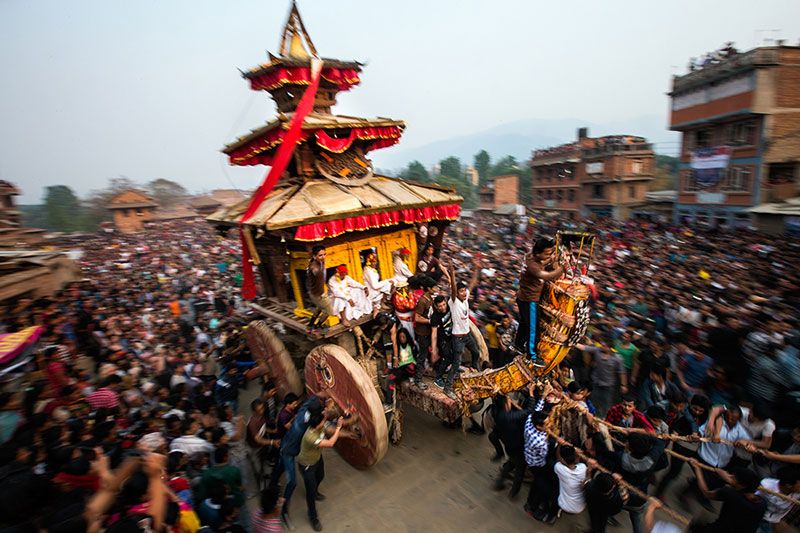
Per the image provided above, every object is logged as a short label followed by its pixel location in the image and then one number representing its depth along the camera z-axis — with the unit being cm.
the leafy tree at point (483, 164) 7462
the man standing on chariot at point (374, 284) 661
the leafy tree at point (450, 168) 6956
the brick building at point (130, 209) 3869
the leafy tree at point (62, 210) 4622
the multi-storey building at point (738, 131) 1867
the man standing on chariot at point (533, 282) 497
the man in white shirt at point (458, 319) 566
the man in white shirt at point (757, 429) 459
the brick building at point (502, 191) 4478
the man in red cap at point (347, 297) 601
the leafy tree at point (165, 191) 7394
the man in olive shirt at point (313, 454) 486
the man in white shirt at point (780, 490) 392
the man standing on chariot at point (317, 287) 544
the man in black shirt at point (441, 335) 566
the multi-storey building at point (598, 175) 3095
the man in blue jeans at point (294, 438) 494
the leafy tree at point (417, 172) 6675
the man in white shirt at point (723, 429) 473
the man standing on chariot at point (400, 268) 713
